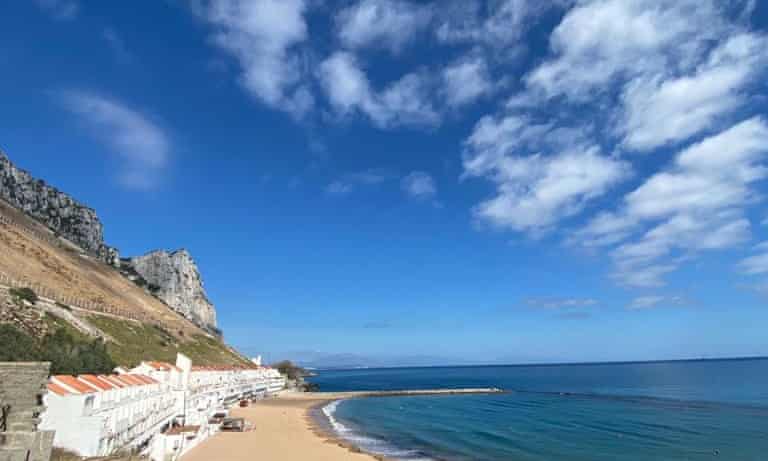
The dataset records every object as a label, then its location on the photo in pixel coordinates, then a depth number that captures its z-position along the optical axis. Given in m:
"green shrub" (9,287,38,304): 50.06
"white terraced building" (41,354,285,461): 22.33
